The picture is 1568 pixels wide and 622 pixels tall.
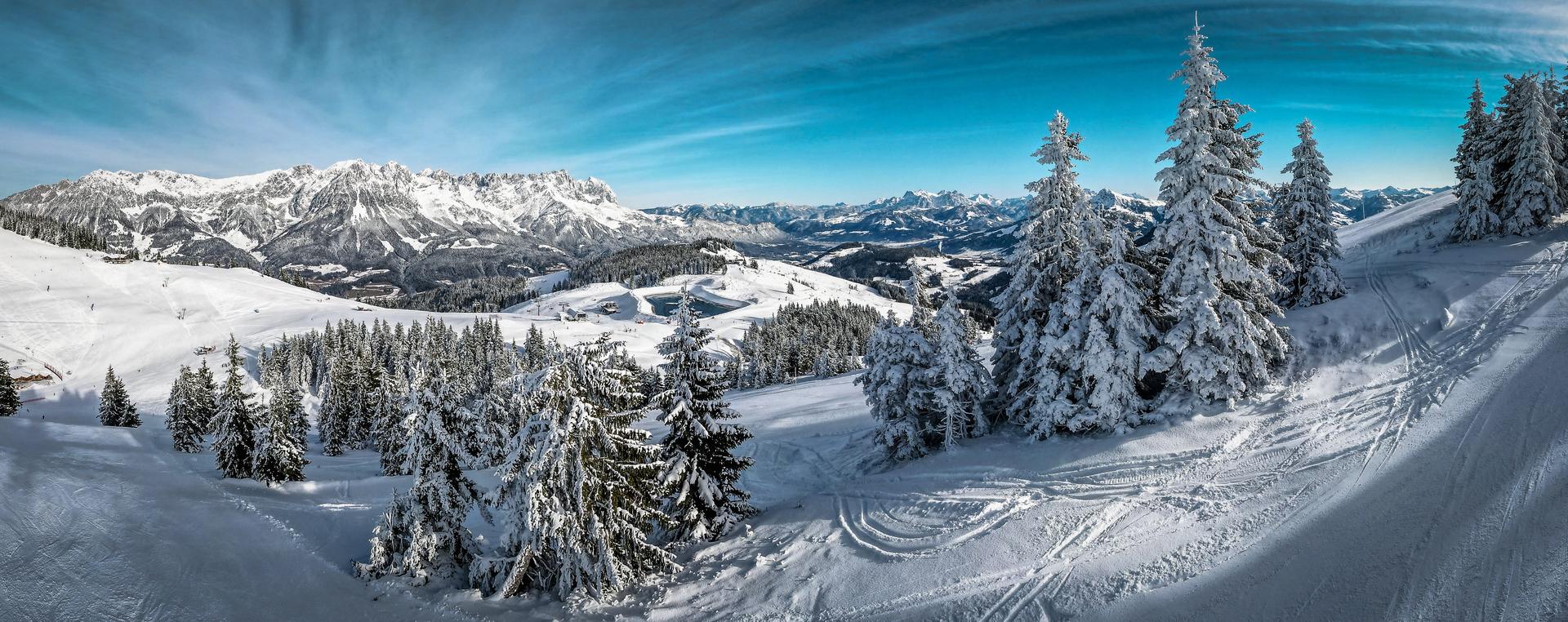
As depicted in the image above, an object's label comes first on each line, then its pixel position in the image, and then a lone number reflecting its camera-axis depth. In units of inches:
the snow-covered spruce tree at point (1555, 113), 1211.3
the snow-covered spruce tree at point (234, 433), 1142.3
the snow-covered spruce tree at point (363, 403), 1787.6
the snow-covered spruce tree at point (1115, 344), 744.3
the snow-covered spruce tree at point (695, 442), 680.4
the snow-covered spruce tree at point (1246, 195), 747.4
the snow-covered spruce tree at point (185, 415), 1536.7
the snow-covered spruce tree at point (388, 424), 1339.3
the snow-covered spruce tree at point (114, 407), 1914.4
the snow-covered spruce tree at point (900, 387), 872.9
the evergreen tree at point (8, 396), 1660.9
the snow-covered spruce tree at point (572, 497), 546.3
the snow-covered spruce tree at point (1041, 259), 824.3
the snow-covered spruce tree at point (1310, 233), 1122.0
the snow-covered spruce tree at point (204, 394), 1593.3
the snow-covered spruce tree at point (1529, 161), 1157.7
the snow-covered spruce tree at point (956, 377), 833.5
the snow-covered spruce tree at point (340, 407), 1898.4
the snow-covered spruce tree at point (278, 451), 1119.0
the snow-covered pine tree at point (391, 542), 595.8
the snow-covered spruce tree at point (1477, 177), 1245.1
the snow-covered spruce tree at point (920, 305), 884.6
